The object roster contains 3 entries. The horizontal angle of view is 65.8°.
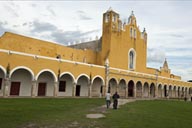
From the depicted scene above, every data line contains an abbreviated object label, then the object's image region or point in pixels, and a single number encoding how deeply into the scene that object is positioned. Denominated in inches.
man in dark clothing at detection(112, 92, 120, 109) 433.1
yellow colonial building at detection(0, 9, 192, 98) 637.3
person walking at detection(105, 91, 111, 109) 456.6
